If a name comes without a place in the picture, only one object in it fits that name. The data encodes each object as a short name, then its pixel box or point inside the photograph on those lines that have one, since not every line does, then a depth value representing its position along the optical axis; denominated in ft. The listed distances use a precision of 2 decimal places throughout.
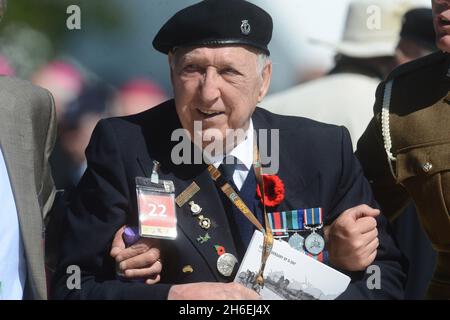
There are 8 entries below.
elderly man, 20.92
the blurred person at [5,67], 25.45
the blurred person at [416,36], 28.22
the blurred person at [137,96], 25.99
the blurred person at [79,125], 25.67
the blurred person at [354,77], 27.32
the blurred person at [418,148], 22.52
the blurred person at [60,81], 25.52
